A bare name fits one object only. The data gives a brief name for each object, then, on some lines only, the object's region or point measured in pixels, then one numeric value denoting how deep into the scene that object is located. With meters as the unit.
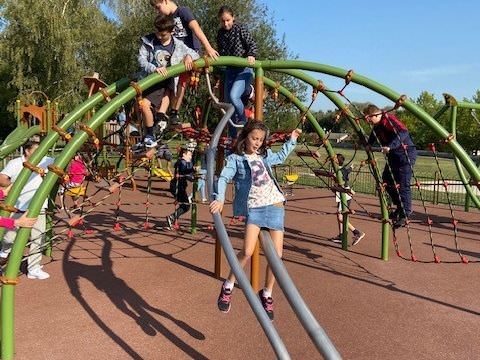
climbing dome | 2.61
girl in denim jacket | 3.74
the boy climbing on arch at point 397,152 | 5.92
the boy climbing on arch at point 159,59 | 4.59
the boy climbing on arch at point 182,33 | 4.64
